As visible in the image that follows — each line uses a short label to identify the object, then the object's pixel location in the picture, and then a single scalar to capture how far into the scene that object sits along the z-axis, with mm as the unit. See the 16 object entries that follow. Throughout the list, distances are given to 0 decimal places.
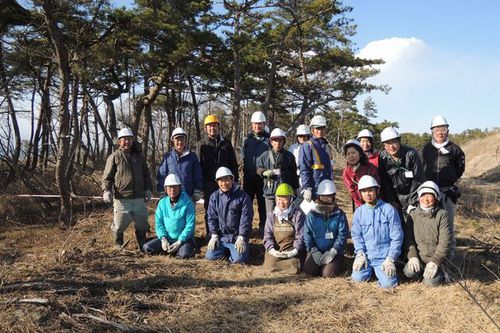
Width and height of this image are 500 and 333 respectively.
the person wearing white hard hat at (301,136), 6602
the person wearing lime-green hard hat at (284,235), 5199
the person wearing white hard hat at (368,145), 5273
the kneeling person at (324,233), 5031
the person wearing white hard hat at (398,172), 5020
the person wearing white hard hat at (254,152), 6145
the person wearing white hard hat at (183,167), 5887
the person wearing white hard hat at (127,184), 5809
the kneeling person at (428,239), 4461
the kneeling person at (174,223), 5668
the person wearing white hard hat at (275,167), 5840
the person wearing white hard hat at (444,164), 5055
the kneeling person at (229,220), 5523
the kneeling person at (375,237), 4586
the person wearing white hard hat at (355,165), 5051
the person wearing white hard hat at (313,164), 5750
